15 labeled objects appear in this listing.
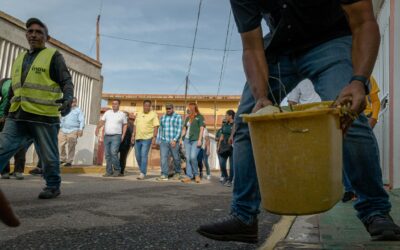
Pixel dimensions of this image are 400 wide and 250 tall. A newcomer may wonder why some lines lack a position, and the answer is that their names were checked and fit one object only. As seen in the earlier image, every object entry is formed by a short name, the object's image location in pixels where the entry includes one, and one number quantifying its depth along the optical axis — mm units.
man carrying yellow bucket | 2256
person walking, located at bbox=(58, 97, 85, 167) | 11969
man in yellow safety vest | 4742
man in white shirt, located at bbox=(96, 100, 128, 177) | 10625
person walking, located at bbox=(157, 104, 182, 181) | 10109
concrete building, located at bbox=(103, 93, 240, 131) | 44375
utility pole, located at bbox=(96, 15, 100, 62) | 30391
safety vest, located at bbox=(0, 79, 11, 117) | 7295
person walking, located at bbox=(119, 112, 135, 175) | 11422
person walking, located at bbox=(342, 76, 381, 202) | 5099
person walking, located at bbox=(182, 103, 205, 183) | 10084
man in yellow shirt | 10414
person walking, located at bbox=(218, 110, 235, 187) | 9898
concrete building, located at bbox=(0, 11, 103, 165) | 12906
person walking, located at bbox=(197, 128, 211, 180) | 11139
